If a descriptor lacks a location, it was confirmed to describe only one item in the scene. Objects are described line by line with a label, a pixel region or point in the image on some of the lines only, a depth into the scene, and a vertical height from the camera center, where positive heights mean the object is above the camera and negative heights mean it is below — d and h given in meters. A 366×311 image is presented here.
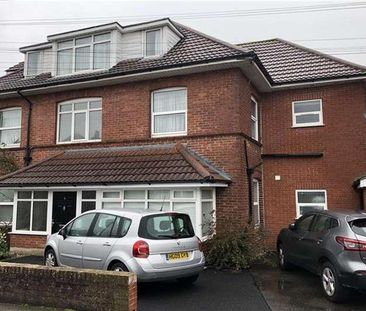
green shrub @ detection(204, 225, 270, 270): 10.12 -1.27
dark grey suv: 6.68 -0.92
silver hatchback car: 7.21 -0.84
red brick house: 11.84 +2.39
